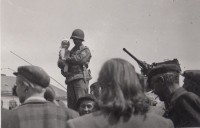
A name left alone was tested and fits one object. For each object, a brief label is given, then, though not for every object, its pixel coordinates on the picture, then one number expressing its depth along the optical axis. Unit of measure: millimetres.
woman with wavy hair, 2326
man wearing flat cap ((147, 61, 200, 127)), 3619
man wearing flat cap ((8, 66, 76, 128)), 3404
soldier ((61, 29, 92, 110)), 6340
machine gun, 7961
